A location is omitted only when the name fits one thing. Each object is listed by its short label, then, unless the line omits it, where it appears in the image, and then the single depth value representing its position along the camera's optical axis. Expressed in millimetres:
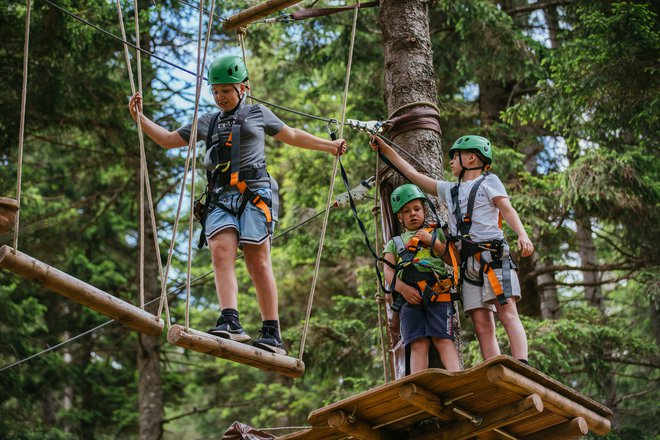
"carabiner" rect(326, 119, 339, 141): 6095
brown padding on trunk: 6363
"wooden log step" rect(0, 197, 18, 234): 4953
